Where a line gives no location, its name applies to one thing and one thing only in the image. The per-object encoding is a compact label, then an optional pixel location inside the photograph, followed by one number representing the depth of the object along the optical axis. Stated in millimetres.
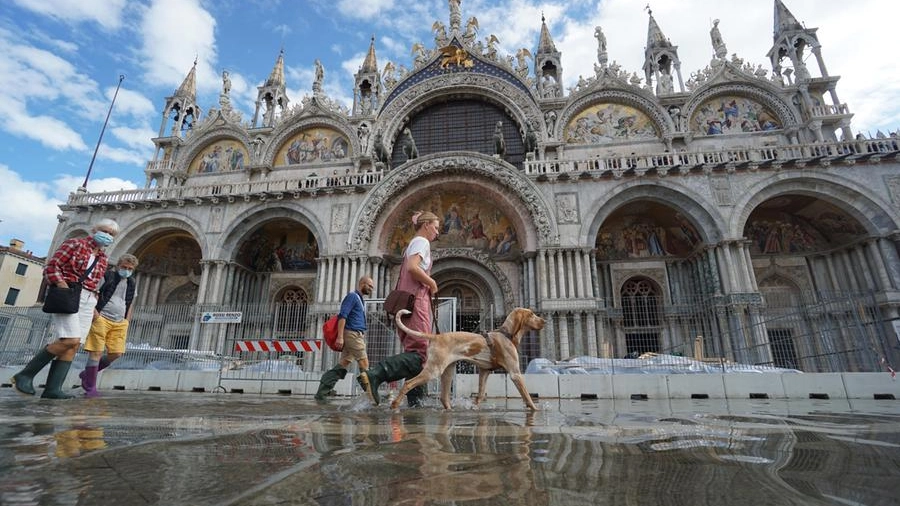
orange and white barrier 7867
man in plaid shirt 3889
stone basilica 13031
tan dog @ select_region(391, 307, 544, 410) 3888
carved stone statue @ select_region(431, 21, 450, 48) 19047
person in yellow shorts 4773
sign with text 9555
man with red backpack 4629
